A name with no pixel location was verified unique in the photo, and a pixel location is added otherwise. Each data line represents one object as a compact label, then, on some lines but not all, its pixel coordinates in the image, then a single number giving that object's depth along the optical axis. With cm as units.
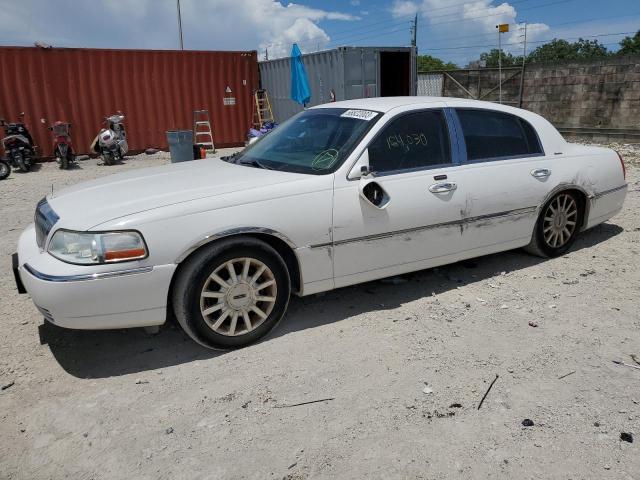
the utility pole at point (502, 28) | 1570
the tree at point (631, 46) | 4315
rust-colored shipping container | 1246
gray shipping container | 1291
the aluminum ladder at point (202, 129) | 1448
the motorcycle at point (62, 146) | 1191
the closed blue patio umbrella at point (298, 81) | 1378
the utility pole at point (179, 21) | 3127
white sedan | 303
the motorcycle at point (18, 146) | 1151
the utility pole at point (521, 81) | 1596
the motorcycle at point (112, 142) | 1241
